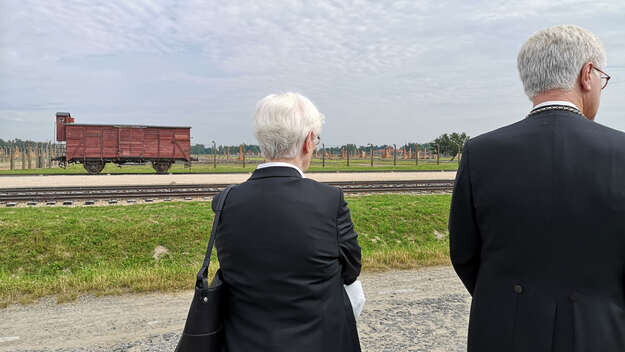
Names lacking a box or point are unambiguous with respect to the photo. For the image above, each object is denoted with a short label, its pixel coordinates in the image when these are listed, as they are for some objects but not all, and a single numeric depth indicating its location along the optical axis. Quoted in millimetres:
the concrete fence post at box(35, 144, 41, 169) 33731
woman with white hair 1828
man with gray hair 1628
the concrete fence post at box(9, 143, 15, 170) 29830
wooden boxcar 25953
